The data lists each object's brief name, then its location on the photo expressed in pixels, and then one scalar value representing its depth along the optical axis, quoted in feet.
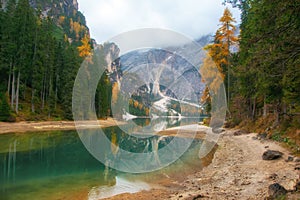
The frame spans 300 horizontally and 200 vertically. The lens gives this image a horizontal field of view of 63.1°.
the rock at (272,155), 33.70
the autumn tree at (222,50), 92.38
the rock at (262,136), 55.45
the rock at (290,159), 30.53
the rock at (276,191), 17.80
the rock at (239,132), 72.87
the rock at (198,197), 21.37
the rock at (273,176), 24.83
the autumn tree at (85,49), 163.82
